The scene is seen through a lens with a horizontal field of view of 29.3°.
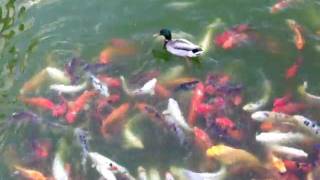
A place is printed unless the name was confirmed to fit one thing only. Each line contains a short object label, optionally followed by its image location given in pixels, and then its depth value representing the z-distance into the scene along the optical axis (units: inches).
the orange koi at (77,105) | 137.0
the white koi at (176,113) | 130.6
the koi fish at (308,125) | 126.2
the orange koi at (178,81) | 137.4
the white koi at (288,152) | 124.0
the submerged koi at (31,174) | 129.3
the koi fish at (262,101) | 131.1
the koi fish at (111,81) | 139.7
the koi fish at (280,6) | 147.5
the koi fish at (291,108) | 130.2
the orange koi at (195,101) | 131.3
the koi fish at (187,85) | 135.9
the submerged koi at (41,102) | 139.8
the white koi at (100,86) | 138.9
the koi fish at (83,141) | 130.8
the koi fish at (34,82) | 144.3
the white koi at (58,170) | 128.9
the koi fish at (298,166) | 122.0
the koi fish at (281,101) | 131.1
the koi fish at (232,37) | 141.9
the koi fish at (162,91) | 136.5
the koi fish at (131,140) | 130.3
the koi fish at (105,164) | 127.0
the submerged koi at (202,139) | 127.4
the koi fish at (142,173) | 126.1
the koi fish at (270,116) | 129.1
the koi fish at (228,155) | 124.3
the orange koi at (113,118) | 133.8
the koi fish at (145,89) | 137.1
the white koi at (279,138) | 126.6
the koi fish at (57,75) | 143.6
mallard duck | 136.8
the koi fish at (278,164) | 122.6
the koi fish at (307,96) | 130.1
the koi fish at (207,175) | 123.4
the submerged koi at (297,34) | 139.8
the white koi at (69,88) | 141.1
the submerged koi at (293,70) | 135.3
